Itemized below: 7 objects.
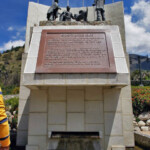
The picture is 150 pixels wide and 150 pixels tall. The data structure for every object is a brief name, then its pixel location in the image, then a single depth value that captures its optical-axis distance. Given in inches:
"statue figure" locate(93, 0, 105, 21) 256.9
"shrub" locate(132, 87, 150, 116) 354.6
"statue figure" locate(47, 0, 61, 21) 274.2
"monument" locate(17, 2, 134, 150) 152.9
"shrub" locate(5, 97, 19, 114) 424.6
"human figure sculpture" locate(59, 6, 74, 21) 292.6
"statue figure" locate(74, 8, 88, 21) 300.4
